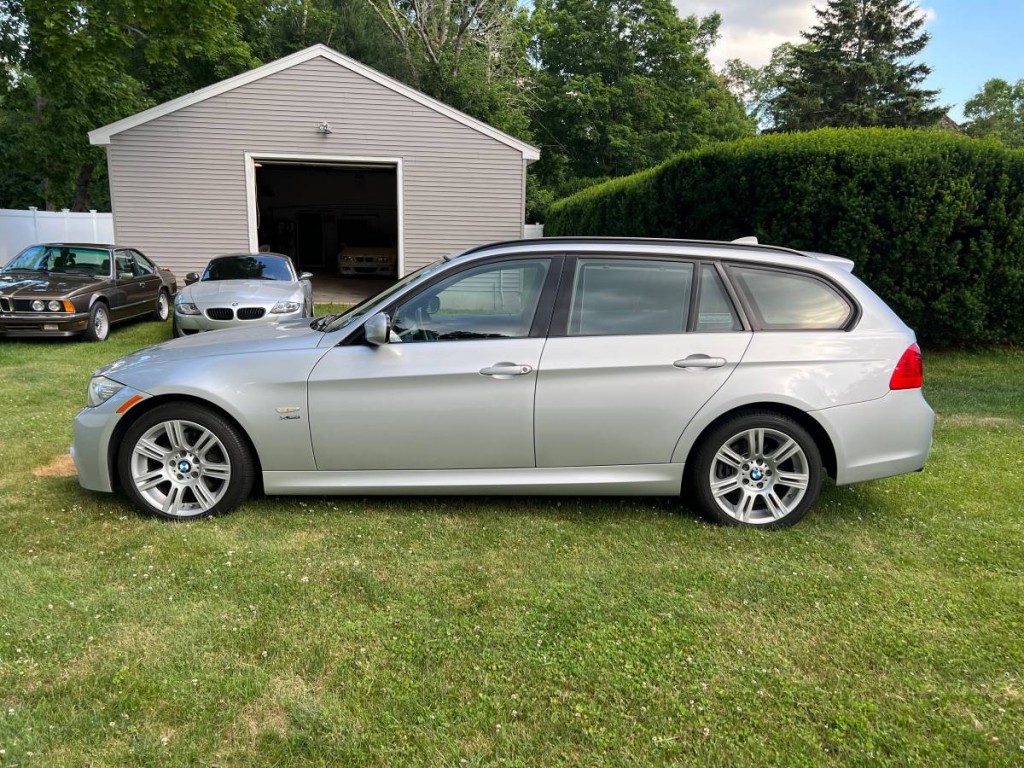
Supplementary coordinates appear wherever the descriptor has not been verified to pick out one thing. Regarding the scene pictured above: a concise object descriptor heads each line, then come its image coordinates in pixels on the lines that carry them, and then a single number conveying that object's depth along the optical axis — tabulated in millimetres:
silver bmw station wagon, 3727
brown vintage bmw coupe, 9609
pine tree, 29734
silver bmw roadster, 9000
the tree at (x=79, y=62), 14336
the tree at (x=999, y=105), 52656
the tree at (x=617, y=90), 31859
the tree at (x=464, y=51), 27188
